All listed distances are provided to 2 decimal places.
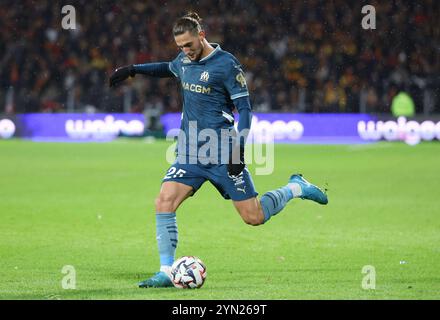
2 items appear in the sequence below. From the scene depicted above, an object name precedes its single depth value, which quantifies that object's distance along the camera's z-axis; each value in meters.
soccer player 15.00
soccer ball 14.55
